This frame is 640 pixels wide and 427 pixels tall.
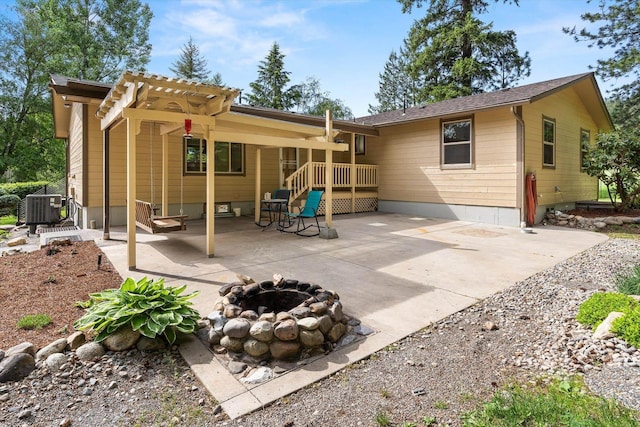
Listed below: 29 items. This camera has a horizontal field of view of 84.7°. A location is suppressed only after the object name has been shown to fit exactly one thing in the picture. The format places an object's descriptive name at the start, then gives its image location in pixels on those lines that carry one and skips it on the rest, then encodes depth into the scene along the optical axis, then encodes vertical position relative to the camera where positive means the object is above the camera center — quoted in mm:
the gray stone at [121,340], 2520 -986
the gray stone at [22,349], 2367 -990
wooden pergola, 4594 +1408
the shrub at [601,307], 2895 -885
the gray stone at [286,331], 2484 -908
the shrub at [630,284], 3486 -847
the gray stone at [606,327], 2633 -967
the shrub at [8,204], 13703 +12
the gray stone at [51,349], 2412 -1014
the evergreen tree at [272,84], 28438 +9749
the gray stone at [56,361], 2308 -1046
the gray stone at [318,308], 2729 -824
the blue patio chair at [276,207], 8834 -101
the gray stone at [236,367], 2342 -1109
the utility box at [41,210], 8234 -136
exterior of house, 8523 +1244
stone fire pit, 2494 -906
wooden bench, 5441 -299
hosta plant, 2572 -837
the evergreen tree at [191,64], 29500 +11824
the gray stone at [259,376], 2227 -1121
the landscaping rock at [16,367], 2186 -1037
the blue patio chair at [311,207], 7488 -83
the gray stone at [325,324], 2640 -917
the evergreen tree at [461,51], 18688 +8502
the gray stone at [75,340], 2529 -994
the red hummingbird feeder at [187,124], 5125 +1168
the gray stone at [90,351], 2428 -1035
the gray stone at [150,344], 2545 -1027
